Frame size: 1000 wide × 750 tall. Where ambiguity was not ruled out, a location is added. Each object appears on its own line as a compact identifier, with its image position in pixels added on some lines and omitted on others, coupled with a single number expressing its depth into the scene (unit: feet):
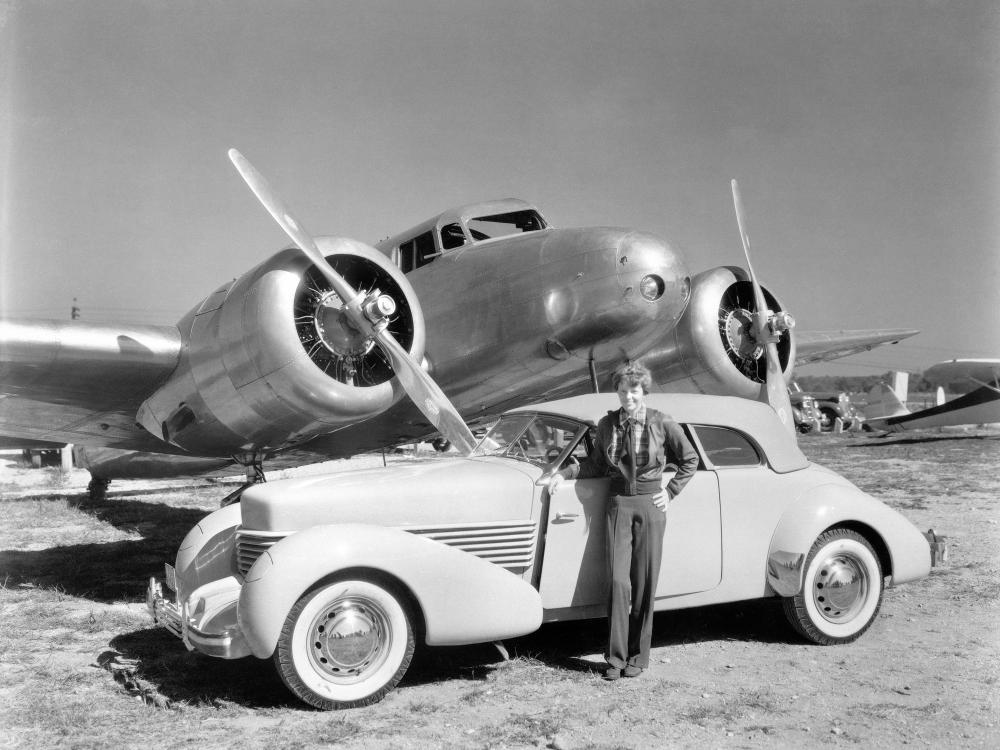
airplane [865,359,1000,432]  99.30
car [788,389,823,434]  121.19
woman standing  14.89
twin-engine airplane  23.12
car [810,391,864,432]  131.23
